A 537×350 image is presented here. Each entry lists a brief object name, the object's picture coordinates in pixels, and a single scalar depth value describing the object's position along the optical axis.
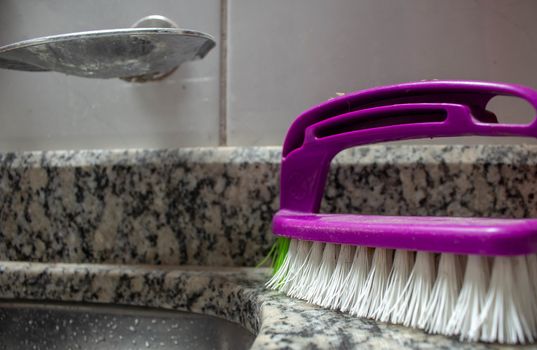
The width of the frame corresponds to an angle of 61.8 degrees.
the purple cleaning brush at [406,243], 0.25
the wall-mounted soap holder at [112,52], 0.35
